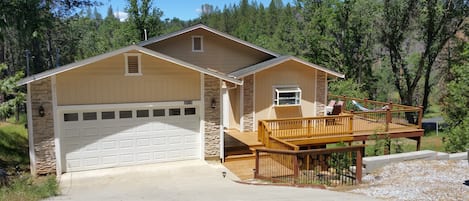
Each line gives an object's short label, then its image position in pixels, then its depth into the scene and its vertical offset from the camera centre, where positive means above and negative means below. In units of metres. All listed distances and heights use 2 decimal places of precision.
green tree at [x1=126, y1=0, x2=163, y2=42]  34.50 +6.12
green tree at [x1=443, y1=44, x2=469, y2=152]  17.02 -1.05
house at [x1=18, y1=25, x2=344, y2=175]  10.04 -0.89
